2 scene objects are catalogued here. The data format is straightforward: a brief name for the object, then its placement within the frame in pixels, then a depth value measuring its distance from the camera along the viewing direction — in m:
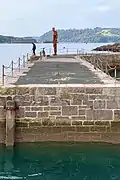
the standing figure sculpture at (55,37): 36.16
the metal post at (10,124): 14.33
